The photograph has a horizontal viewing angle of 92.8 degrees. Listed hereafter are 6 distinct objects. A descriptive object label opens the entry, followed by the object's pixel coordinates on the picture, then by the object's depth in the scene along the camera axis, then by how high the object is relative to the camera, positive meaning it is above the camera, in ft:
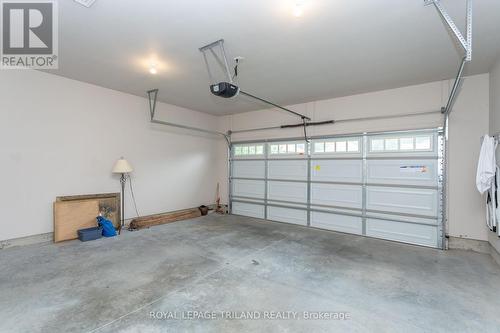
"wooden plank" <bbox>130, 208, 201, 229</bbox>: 16.98 -4.12
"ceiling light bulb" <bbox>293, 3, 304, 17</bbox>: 7.37 +4.96
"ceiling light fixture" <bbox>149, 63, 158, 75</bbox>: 12.08 +5.10
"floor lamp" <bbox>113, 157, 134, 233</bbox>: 15.47 -0.29
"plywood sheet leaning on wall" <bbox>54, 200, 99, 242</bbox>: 13.50 -3.06
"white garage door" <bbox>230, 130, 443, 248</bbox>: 14.01 -1.23
